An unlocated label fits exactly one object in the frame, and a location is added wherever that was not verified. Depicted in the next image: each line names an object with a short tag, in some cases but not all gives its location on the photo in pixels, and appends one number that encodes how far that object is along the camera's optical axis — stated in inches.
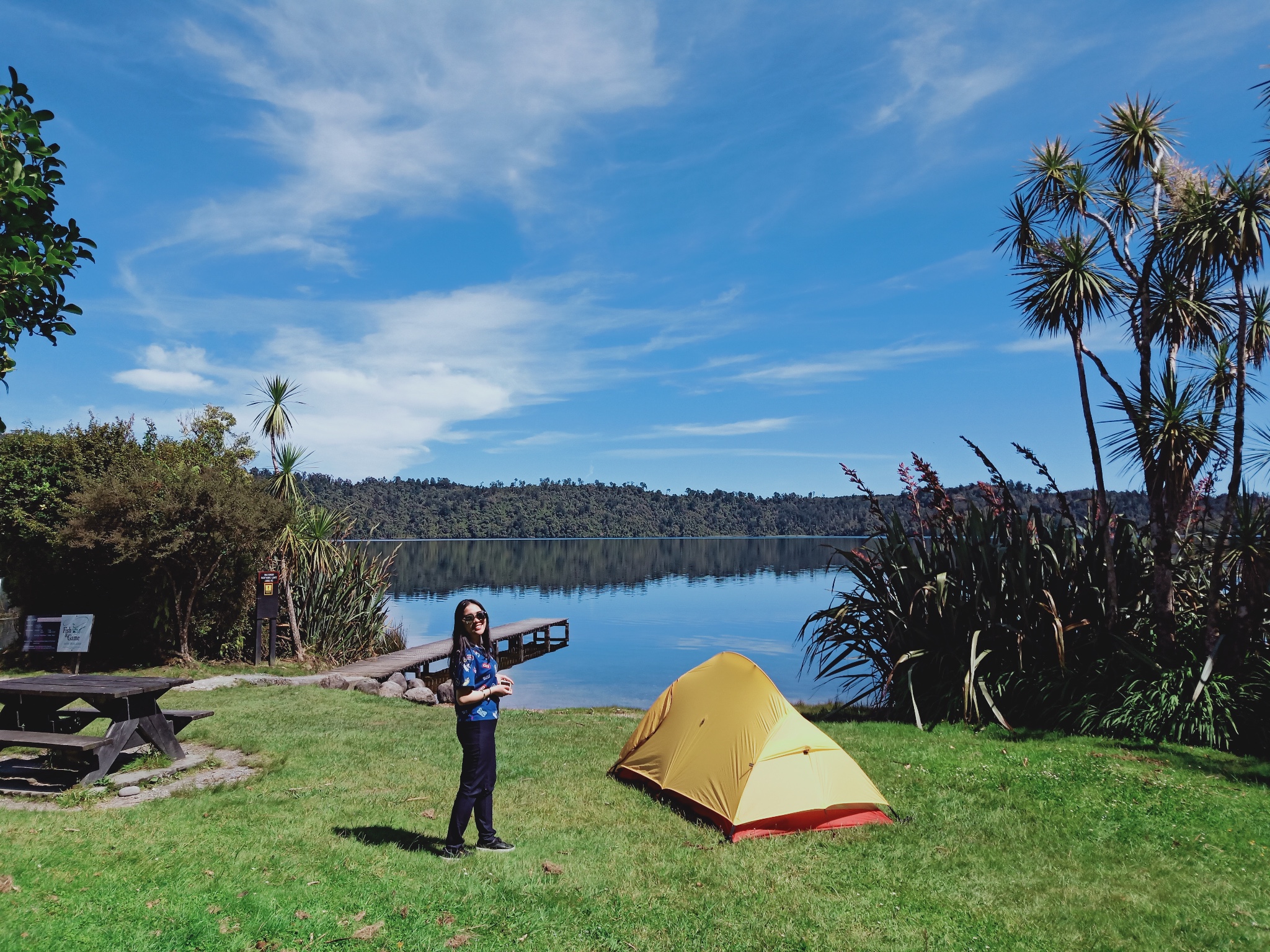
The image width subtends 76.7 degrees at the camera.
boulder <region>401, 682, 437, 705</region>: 626.8
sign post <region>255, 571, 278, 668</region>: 692.1
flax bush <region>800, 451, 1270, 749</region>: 425.1
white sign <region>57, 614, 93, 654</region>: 578.9
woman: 246.7
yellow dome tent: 294.5
